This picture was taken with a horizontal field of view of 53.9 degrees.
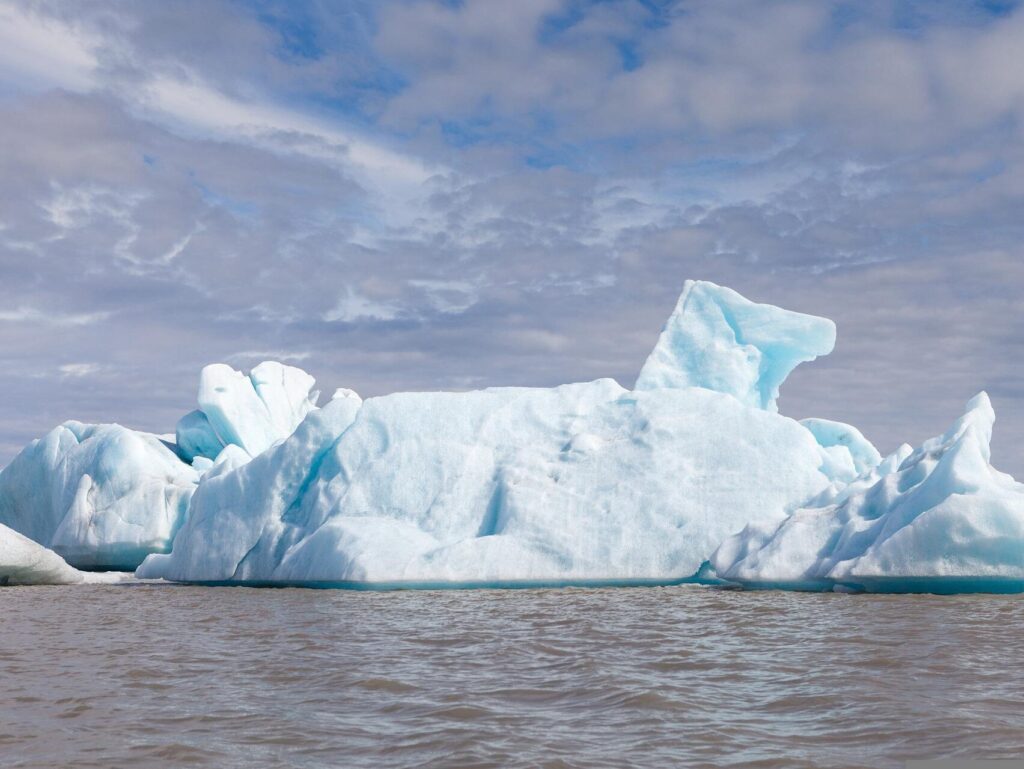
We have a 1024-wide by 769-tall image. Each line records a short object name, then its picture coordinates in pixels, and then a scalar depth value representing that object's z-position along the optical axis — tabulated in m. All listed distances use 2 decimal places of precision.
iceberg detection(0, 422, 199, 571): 20.89
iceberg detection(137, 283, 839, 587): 13.16
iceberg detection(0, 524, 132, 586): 16.44
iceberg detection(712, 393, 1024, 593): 10.57
